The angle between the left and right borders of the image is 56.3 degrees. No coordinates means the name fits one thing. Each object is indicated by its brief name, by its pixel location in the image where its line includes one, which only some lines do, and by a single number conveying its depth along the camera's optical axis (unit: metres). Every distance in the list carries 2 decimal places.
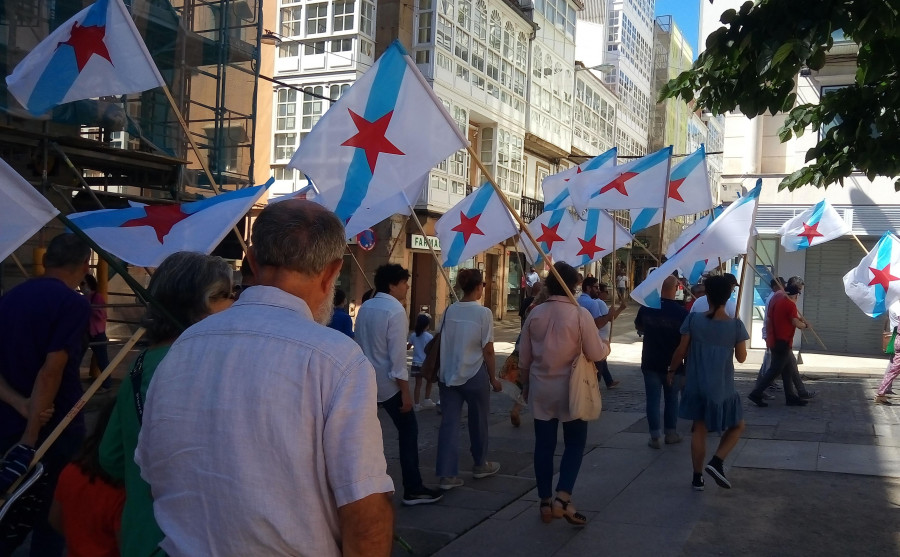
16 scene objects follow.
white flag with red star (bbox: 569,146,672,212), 10.20
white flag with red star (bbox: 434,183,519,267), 9.43
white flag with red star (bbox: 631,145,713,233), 11.54
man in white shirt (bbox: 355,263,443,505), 6.10
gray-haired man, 1.87
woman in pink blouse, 5.68
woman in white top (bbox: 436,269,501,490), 6.62
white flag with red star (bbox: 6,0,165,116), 5.95
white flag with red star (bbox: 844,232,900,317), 12.34
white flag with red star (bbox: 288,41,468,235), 6.31
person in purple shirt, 3.74
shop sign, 26.35
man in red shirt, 10.85
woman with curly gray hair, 2.26
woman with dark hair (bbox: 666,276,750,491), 6.47
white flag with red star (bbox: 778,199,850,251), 14.67
